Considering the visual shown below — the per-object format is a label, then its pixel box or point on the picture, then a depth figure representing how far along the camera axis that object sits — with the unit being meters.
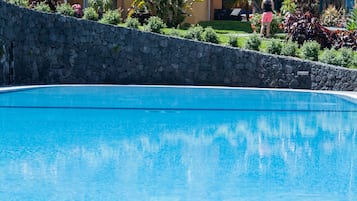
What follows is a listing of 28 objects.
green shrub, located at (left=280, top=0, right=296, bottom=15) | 30.14
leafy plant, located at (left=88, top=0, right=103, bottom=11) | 28.95
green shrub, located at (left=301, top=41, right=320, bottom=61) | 23.38
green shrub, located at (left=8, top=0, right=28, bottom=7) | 24.45
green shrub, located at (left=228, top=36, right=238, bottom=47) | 24.16
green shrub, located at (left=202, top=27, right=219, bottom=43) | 24.30
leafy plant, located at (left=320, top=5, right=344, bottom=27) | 33.17
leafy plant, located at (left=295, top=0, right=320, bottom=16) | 29.11
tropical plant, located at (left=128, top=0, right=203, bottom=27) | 27.12
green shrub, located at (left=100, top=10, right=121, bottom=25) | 24.97
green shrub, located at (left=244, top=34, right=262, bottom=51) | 23.84
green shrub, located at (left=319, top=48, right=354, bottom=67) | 23.03
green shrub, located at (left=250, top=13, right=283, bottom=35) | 26.22
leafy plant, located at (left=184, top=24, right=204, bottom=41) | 24.41
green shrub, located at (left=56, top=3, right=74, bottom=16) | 24.88
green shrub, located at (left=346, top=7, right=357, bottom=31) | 26.17
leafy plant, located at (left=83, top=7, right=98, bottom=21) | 24.97
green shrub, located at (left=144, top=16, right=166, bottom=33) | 24.61
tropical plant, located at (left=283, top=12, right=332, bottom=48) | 24.81
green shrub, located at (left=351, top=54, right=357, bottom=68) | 23.03
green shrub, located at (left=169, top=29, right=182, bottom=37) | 24.56
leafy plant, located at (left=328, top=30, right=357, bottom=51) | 25.17
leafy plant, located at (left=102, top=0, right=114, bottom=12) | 28.92
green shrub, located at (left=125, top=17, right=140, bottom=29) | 24.70
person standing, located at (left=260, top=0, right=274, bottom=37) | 24.89
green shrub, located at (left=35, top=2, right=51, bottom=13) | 24.70
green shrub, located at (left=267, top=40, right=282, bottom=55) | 23.62
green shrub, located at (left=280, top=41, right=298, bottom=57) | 23.56
